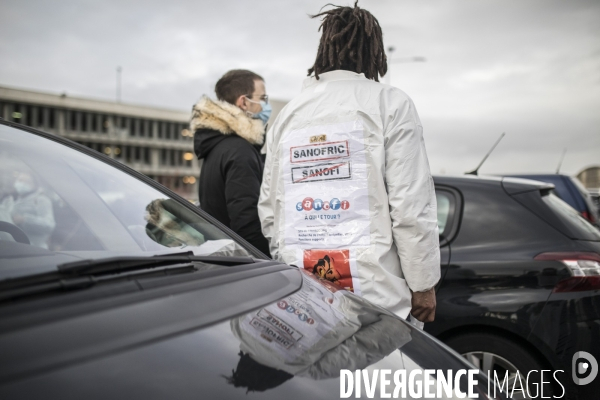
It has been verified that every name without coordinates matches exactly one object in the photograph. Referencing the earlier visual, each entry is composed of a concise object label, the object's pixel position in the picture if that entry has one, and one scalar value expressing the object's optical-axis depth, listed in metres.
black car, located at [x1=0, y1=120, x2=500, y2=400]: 0.99
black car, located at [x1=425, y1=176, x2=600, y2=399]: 2.71
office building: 62.22
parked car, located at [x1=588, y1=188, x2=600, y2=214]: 10.70
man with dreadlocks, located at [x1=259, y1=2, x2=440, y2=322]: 2.17
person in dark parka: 2.97
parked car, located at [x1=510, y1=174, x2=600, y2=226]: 6.13
